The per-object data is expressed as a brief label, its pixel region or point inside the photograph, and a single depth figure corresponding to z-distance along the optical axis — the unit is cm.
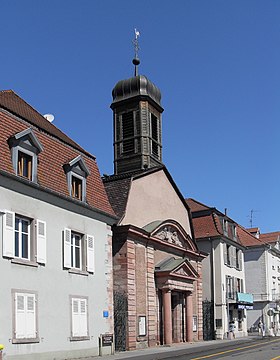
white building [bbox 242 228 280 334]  6253
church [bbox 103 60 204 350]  3136
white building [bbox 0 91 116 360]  2061
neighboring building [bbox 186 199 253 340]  4769
